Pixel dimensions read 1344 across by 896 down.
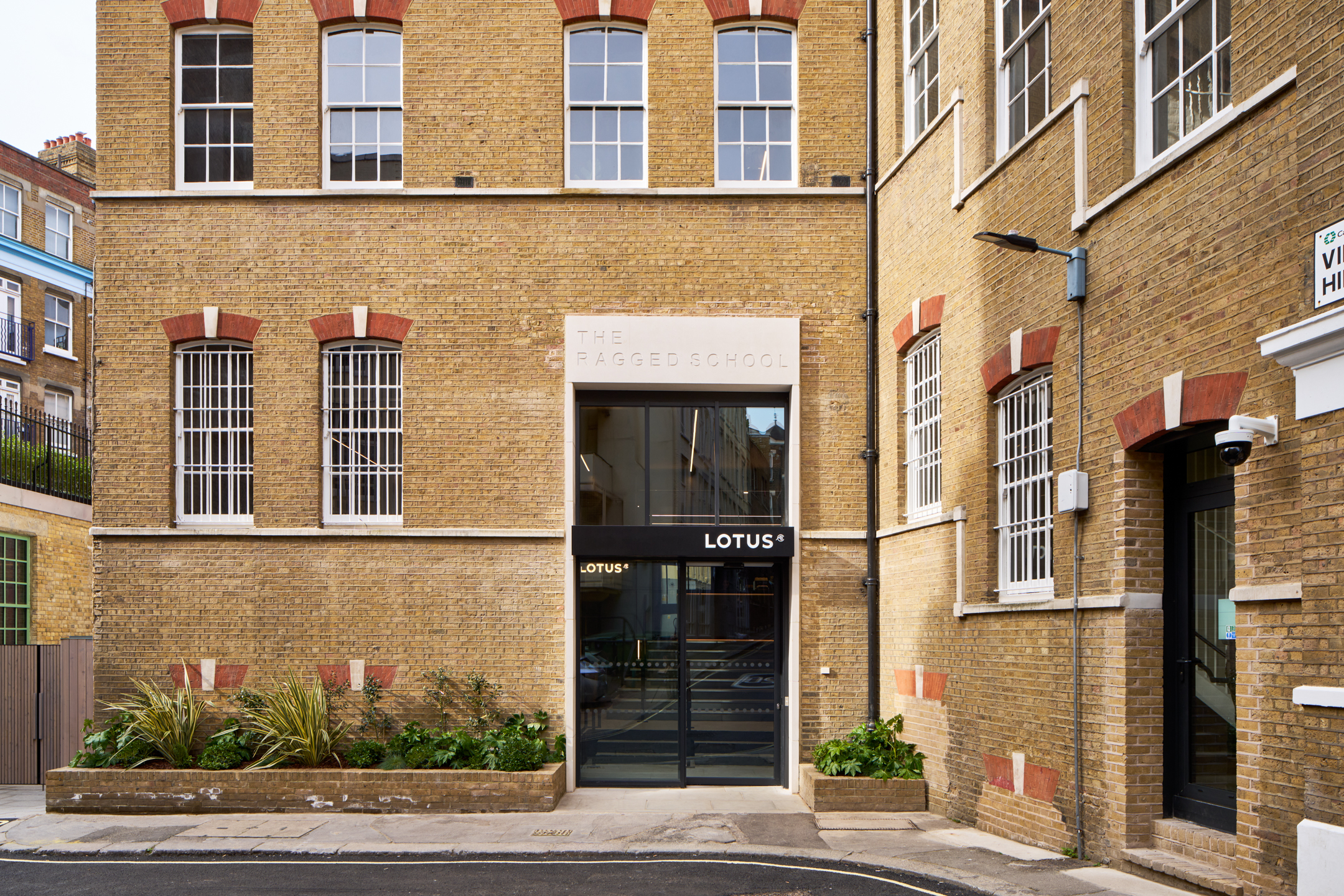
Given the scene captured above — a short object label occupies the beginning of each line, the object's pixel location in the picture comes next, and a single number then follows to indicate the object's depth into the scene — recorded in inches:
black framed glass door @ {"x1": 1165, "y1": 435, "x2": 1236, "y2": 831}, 316.5
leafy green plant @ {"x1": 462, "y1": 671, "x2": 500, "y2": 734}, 507.8
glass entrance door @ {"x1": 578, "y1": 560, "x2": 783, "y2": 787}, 522.6
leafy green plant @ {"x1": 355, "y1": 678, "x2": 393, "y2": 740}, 507.5
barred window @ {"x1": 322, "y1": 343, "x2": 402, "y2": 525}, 534.3
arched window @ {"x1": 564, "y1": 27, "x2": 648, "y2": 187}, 546.6
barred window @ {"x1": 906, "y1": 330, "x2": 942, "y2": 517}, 481.4
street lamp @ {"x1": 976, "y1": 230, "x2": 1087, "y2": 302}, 358.9
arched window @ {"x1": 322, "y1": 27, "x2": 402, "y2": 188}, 545.6
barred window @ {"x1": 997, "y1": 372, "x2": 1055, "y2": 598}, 388.2
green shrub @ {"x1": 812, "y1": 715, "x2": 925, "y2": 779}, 466.9
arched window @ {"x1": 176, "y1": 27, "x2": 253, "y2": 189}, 548.1
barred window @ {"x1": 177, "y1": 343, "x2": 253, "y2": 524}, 538.6
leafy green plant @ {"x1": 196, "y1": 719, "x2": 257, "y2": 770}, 478.6
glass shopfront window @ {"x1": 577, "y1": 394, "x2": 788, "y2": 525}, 533.6
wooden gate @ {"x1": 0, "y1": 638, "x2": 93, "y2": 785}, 562.6
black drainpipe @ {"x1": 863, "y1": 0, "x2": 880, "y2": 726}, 516.4
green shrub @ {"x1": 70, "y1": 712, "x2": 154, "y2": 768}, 482.9
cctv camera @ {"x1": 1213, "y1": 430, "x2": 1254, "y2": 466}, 272.7
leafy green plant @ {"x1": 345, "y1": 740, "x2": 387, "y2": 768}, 482.6
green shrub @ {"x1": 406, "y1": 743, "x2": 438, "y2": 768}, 474.9
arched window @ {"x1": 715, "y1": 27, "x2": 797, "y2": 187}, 545.6
